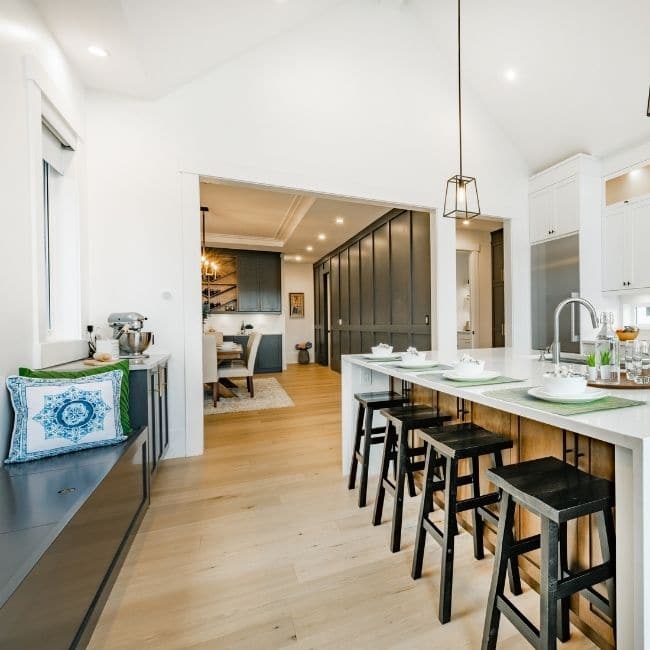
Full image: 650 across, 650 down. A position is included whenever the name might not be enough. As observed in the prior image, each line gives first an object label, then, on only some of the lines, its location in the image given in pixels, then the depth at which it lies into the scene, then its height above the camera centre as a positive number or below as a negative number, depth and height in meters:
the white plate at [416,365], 2.01 -0.24
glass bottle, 1.55 -0.16
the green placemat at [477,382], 1.52 -0.26
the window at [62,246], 2.61 +0.59
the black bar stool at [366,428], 2.17 -0.69
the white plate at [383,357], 2.42 -0.24
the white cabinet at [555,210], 3.82 +1.24
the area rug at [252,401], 4.54 -1.07
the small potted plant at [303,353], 9.52 -0.80
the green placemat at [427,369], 1.91 -0.26
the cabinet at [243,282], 7.71 +0.90
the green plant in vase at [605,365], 1.56 -0.20
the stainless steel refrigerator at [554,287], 3.81 +0.37
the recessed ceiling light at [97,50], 2.40 +1.86
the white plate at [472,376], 1.58 -0.25
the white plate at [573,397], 1.15 -0.25
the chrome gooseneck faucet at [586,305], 1.63 +0.02
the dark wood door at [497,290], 5.76 +0.51
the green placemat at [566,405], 1.07 -0.27
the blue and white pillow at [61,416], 1.59 -0.42
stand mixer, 2.52 -0.06
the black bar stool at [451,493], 1.37 -0.74
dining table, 5.15 -0.45
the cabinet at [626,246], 3.42 +0.73
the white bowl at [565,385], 1.17 -0.21
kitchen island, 0.85 -0.48
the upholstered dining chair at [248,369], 5.09 -0.65
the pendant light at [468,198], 3.94 +1.37
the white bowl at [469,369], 1.59 -0.21
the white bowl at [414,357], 2.09 -0.21
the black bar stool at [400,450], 1.73 -0.67
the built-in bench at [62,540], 0.90 -0.66
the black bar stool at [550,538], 0.99 -0.67
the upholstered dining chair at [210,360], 4.52 -0.45
